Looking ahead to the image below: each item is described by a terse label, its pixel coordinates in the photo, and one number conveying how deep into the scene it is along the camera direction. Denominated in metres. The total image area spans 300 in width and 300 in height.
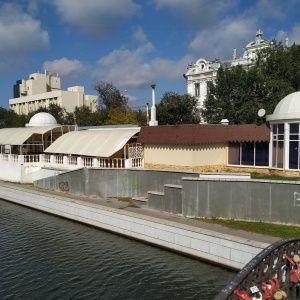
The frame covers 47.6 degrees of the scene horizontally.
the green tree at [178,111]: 39.72
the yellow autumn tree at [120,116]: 44.84
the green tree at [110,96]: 49.81
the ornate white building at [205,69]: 50.53
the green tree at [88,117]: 47.25
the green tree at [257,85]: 29.58
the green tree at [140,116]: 46.43
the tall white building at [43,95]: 91.69
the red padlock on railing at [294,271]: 8.77
